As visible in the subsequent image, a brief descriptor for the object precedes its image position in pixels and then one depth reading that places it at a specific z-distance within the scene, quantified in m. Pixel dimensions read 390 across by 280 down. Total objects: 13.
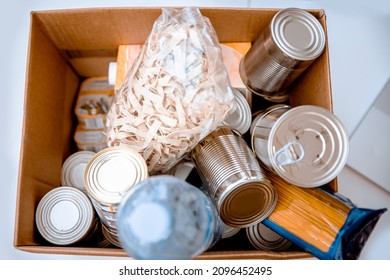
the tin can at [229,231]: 0.93
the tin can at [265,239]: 0.94
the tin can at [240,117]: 0.92
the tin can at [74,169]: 1.04
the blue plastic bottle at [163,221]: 0.60
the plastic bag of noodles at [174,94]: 0.79
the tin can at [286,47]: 0.85
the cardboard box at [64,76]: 0.86
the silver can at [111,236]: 0.87
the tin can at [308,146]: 0.76
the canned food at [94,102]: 1.13
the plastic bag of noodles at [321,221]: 0.75
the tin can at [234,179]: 0.78
